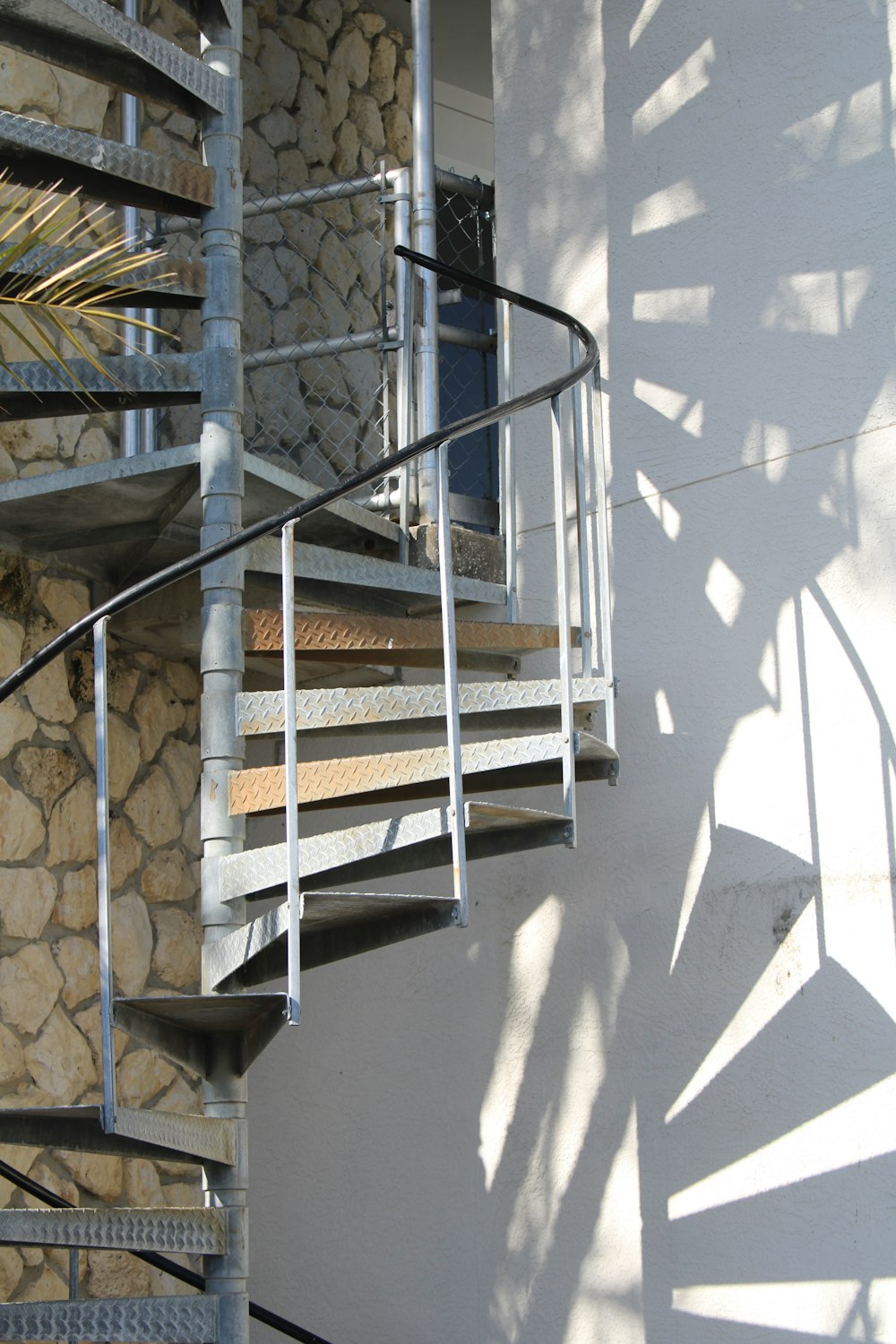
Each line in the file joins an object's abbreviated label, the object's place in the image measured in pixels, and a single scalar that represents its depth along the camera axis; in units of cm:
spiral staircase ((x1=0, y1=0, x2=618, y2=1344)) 298
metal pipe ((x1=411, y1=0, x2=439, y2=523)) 405
